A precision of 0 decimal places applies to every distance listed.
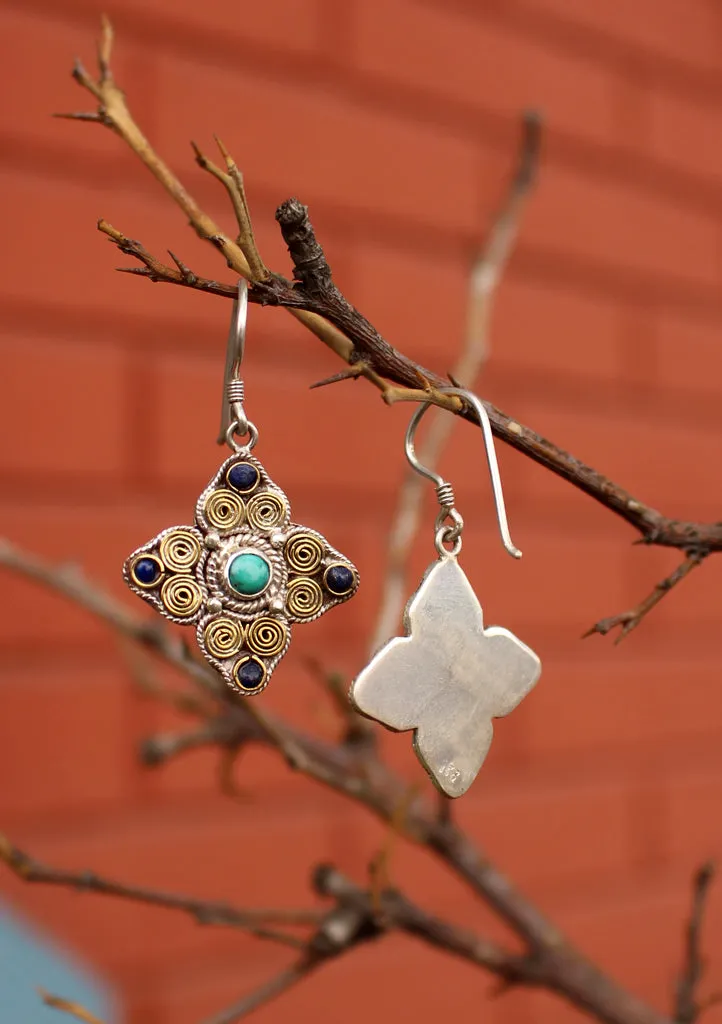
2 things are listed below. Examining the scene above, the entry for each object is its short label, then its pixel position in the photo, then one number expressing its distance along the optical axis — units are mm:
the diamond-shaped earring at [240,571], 215
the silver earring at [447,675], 210
